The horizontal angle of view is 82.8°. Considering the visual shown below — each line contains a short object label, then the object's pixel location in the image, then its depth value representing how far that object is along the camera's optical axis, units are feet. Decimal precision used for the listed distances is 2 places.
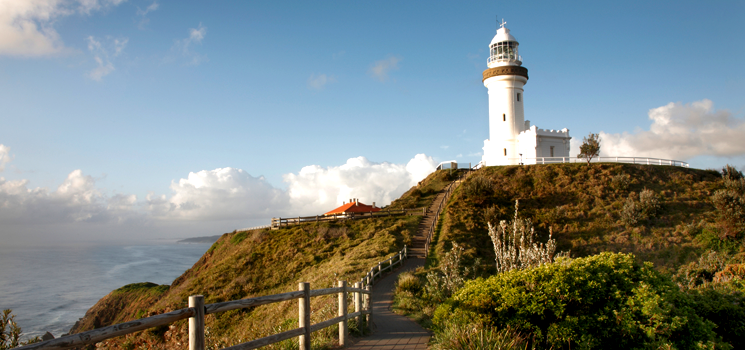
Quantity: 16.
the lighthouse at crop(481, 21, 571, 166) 148.97
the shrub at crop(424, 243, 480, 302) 42.34
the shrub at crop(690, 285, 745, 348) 27.45
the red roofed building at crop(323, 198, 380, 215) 127.75
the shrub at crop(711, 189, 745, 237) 89.10
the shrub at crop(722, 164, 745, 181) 133.69
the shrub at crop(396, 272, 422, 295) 48.88
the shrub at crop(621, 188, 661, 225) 102.73
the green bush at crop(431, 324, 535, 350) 22.08
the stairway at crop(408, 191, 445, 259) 87.37
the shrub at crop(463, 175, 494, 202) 116.32
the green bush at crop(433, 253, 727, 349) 23.70
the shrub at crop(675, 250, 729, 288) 44.40
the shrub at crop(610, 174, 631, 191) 122.34
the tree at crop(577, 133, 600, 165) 139.74
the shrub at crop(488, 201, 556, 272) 37.19
